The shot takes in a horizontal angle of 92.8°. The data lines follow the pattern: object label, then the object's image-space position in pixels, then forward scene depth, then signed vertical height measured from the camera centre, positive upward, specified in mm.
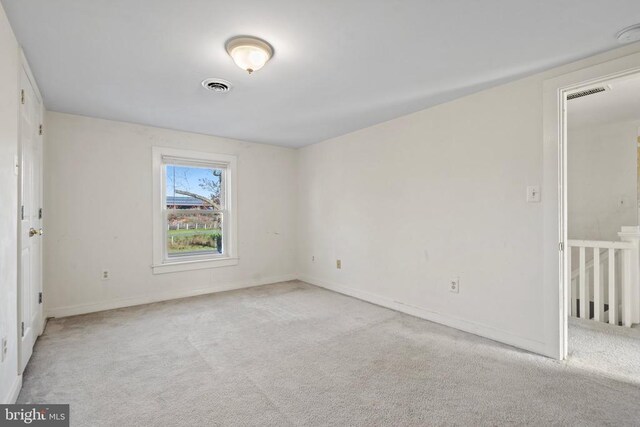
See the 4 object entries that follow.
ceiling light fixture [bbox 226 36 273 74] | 1971 +1087
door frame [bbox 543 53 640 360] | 2322 +122
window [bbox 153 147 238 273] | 3994 +63
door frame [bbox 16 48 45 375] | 1955 -92
